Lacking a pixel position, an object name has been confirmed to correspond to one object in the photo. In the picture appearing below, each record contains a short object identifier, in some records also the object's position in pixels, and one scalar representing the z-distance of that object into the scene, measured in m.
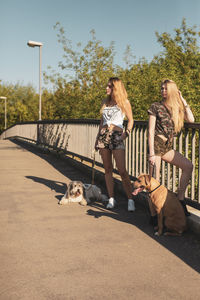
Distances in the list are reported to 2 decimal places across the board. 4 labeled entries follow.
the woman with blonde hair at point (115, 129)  5.52
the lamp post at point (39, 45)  20.54
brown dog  4.36
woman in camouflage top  4.55
